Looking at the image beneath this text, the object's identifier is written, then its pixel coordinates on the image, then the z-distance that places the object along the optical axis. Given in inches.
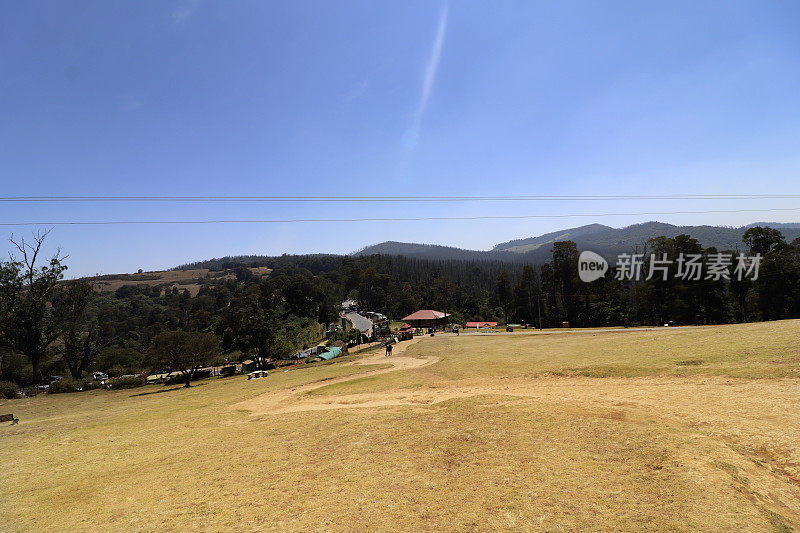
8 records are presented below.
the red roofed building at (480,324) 3363.9
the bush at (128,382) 1596.9
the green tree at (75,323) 1843.0
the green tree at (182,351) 1454.2
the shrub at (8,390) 1309.1
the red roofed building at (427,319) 3213.6
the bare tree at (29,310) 1643.7
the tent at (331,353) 1938.9
